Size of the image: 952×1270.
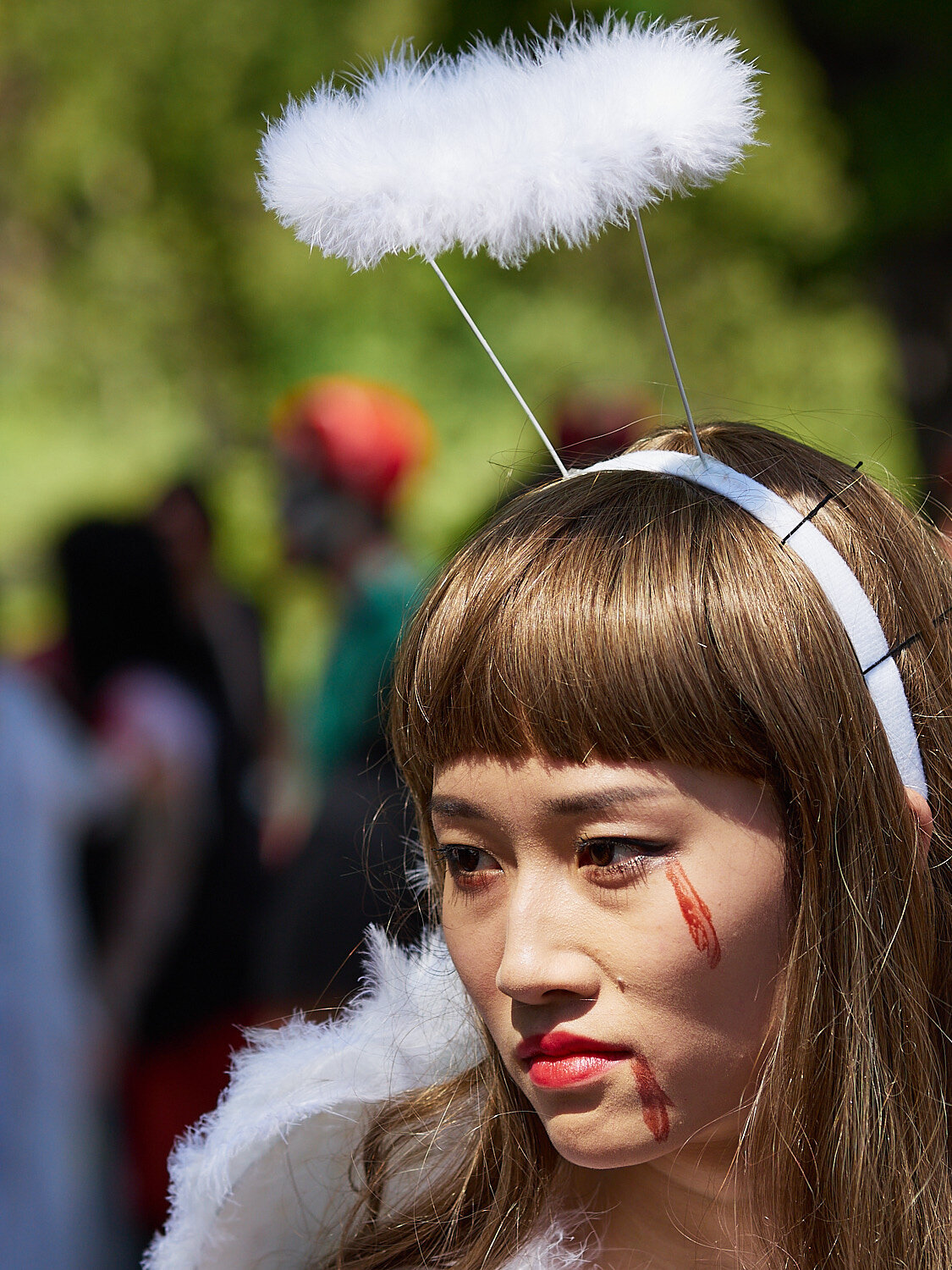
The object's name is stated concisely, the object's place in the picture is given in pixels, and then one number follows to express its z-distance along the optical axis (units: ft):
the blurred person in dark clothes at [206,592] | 15.53
